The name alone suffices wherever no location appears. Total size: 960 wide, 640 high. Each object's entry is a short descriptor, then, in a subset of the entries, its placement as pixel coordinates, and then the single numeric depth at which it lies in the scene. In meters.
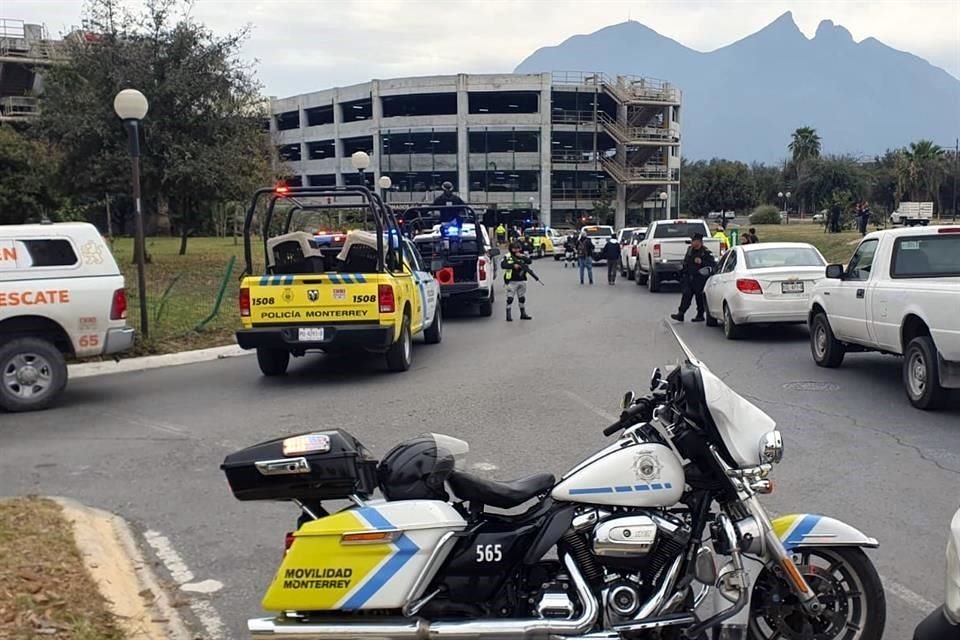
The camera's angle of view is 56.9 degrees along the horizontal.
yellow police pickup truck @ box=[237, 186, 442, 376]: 10.77
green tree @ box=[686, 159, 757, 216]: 78.18
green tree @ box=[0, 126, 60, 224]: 25.36
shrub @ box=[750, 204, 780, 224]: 66.88
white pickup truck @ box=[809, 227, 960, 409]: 8.41
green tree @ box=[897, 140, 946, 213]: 64.25
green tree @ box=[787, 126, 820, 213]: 89.88
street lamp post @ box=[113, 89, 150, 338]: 13.52
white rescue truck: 9.80
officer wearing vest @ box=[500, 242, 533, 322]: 17.04
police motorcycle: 3.66
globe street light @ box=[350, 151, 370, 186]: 24.84
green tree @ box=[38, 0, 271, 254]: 22.66
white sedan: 13.87
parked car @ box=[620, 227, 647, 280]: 28.55
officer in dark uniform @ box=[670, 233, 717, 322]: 16.66
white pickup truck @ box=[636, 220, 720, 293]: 23.47
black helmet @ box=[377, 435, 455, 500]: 3.88
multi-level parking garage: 75.56
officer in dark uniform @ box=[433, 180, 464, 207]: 22.29
